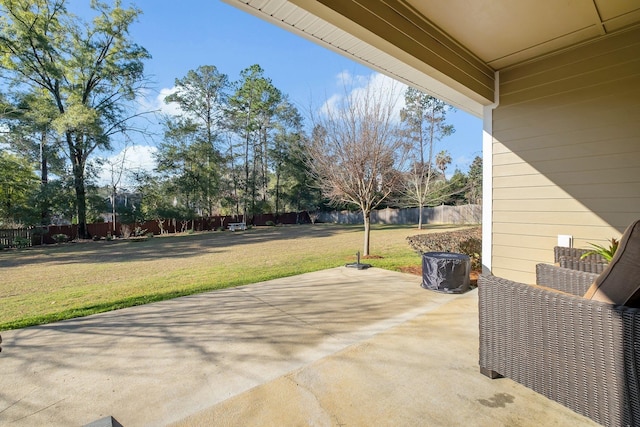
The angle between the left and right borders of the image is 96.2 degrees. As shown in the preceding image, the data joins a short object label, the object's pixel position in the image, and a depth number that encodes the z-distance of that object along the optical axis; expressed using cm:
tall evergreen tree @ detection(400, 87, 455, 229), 1511
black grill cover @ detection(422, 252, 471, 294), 355
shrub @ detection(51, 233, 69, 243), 1210
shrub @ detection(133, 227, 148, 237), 1481
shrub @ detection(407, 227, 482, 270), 498
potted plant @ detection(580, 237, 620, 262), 241
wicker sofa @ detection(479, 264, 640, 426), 113
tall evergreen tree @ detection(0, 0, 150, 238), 1149
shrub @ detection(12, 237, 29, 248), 1074
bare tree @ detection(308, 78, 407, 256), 663
